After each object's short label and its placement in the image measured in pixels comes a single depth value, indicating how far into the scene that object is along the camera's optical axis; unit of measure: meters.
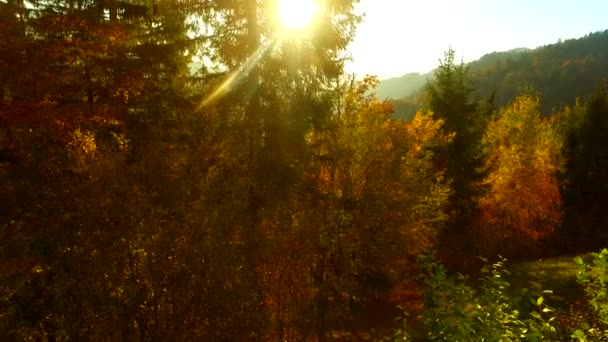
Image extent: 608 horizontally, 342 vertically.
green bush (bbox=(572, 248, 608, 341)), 4.65
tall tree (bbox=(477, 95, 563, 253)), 28.88
